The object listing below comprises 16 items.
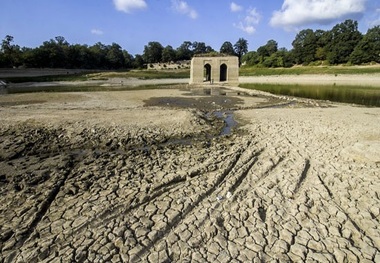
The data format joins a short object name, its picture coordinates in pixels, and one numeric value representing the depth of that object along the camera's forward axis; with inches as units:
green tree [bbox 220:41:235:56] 4365.2
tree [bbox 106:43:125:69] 3572.8
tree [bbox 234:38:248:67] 4579.2
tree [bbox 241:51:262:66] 3240.7
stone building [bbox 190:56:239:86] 1617.9
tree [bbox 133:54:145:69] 3772.1
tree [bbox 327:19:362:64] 2642.7
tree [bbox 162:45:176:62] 3850.9
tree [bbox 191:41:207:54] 4918.3
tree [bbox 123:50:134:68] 3774.6
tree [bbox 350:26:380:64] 2439.7
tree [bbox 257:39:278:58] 3380.9
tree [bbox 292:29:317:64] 2920.8
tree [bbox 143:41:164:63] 3959.2
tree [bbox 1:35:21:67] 2422.5
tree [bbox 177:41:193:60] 4044.3
